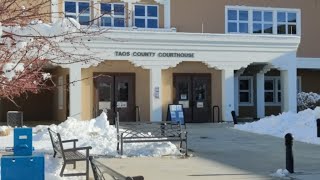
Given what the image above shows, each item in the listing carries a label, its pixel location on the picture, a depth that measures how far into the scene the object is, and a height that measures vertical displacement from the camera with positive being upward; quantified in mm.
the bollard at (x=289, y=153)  11602 -1080
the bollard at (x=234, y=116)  26345 -704
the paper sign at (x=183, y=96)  30123 +299
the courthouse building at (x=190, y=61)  28328 +2193
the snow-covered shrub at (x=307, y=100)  34125 +94
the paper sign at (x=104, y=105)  28922 -143
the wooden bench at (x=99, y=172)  5128 -715
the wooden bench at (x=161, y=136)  14592 -936
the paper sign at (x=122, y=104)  29312 -96
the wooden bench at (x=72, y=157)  10125 -1055
